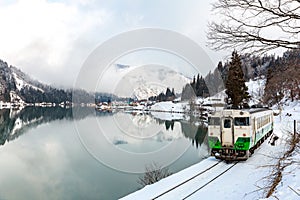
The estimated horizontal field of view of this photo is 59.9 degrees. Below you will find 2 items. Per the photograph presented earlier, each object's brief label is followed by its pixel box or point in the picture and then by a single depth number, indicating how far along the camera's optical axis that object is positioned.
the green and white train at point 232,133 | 13.56
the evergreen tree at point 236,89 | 32.41
